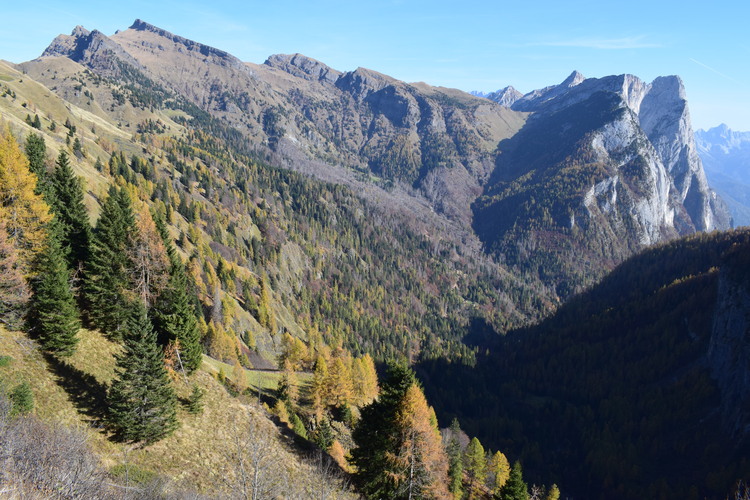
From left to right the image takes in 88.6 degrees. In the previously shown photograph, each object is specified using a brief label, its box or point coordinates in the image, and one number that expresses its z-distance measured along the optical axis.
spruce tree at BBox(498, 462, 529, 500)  43.28
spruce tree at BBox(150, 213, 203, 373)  37.84
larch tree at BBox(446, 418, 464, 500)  58.00
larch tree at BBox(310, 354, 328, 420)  60.28
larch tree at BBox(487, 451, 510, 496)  75.94
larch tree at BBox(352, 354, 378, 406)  79.94
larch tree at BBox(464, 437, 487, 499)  70.69
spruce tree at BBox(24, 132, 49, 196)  42.98
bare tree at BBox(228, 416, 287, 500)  27.70
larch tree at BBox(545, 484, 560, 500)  71.03
